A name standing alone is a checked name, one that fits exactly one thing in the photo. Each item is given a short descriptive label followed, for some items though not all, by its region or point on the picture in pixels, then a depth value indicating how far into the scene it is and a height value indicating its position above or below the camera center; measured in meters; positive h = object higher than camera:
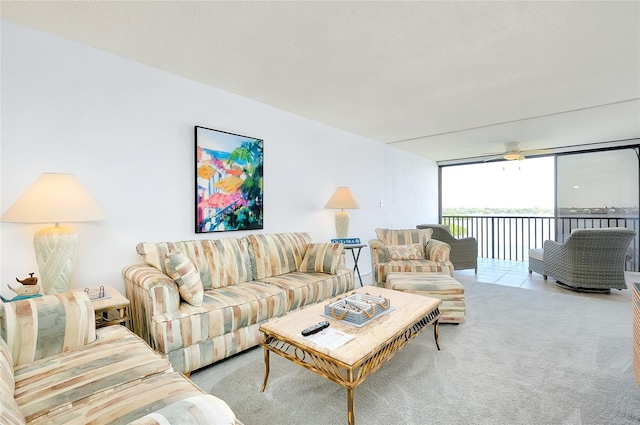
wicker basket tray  1.80 -0.61
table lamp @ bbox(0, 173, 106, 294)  1.75 -0.01
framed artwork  2.86 +0.33
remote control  1.63 -0.66
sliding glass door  5.03 +0.35
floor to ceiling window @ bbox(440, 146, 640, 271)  5.11 +0.26
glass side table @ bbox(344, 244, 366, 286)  3.71 -0.42
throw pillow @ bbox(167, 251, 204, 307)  2.06 -0.46
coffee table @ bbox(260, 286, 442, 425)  1.42 -0.69
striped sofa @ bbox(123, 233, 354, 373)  1.90 -0.64
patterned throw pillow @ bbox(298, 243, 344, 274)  3.09 -0.49
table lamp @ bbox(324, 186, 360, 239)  3.91 +0.10
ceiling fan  4.98 +1.00
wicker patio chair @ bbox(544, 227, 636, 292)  3.61 -0.60
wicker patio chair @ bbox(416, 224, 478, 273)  4.80 -0.65
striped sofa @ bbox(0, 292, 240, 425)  0.80 -0.67
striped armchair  3.40 -0.52
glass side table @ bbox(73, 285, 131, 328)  1.78 -0.55
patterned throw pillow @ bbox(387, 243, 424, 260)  3.75 -0.51
